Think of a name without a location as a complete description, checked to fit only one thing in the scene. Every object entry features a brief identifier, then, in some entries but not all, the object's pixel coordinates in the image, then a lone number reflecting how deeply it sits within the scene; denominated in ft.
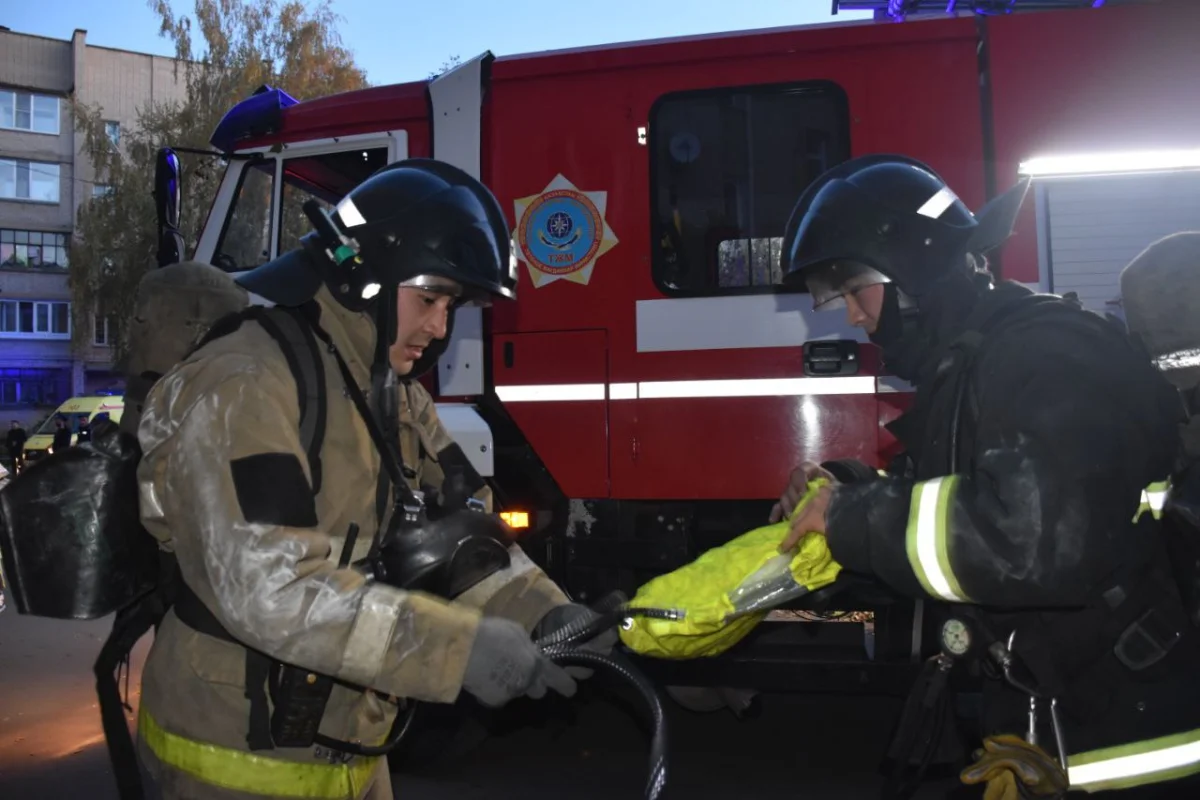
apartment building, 113.50
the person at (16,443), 67.82
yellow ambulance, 71.00
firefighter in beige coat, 5.42
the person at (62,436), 60.21
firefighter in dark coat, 5.79
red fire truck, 12.66
